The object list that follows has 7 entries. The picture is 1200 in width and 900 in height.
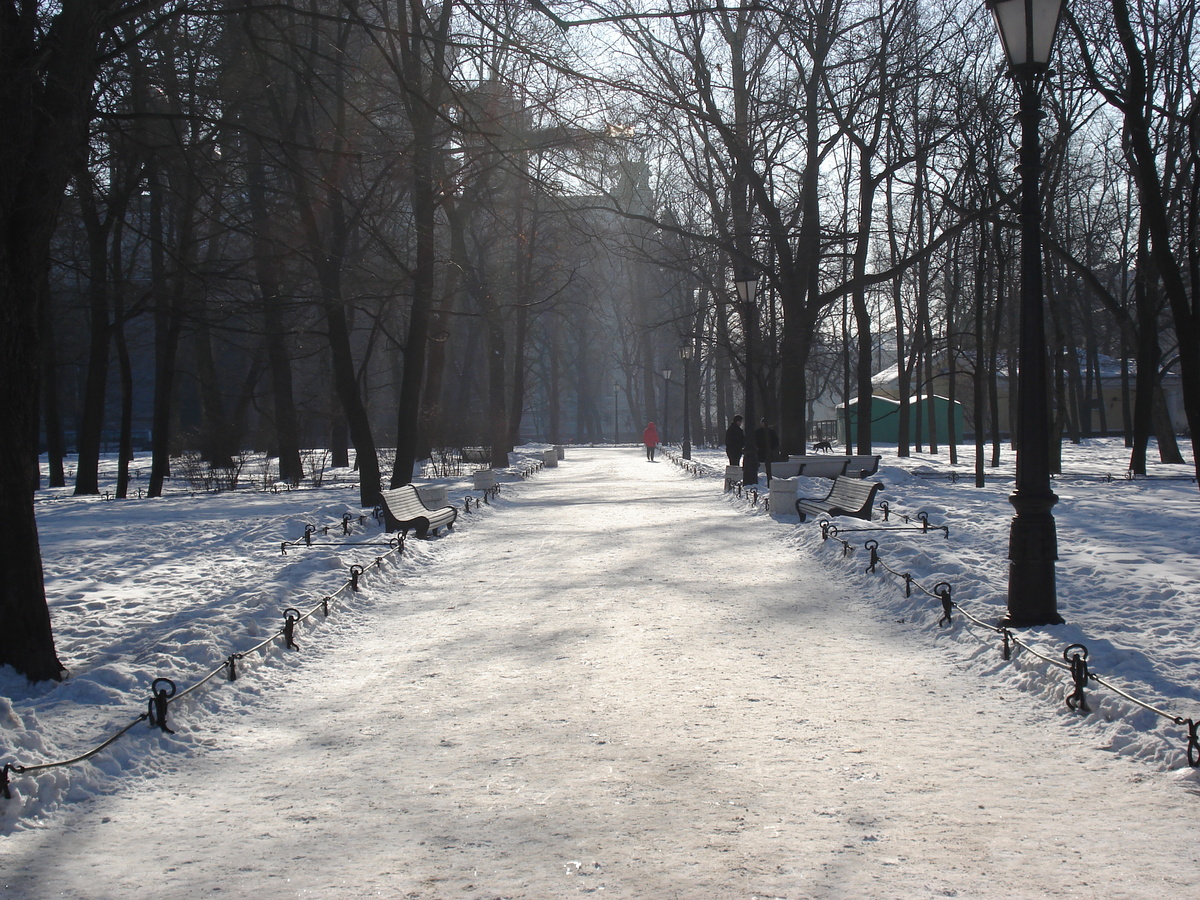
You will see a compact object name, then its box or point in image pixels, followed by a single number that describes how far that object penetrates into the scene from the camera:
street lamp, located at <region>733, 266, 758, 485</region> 20.45
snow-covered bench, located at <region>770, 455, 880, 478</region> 21.70
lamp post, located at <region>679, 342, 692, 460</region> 34.34
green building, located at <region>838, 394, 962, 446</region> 56.59
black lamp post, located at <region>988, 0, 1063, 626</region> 7.10
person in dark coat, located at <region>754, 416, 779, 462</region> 22.70
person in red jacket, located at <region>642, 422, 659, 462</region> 42.88
